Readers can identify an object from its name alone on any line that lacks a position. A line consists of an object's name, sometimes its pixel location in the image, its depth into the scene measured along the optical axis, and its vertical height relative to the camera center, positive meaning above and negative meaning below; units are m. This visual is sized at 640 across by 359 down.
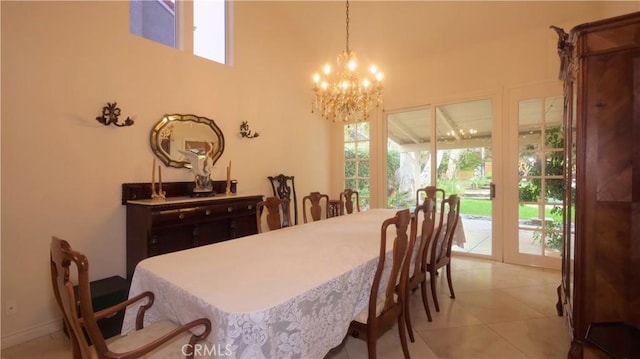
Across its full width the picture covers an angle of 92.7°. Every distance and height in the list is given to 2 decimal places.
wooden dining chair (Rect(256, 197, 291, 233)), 2.52 -0.30
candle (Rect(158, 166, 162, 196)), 2.95 -0.02
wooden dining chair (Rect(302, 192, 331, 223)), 3.03 -0.29
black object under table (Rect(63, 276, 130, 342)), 2.19 -0.90
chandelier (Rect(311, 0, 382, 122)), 2.66 +0.77
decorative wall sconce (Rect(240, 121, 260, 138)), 3.91 +0.60
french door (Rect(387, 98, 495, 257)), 4.10 +0.28
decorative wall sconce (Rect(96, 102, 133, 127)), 2.67 +0.55
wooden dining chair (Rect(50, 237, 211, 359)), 0.99 -0.55
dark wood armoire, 1.60 -0.01
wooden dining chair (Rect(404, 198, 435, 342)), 1.79 -0.55
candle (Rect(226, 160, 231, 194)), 3.49 -0.03
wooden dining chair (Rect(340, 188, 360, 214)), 3.74 -0.28
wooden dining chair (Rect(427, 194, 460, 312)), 2.57 -0.63
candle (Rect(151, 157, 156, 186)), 2.91 +0.04
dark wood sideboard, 2.62 -0.40
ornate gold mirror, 3.09 +0.41
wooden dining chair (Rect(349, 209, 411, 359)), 1.57 -0.68
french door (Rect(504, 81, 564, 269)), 3.58 +0.01
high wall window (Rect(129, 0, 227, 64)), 3.05 +1.68
